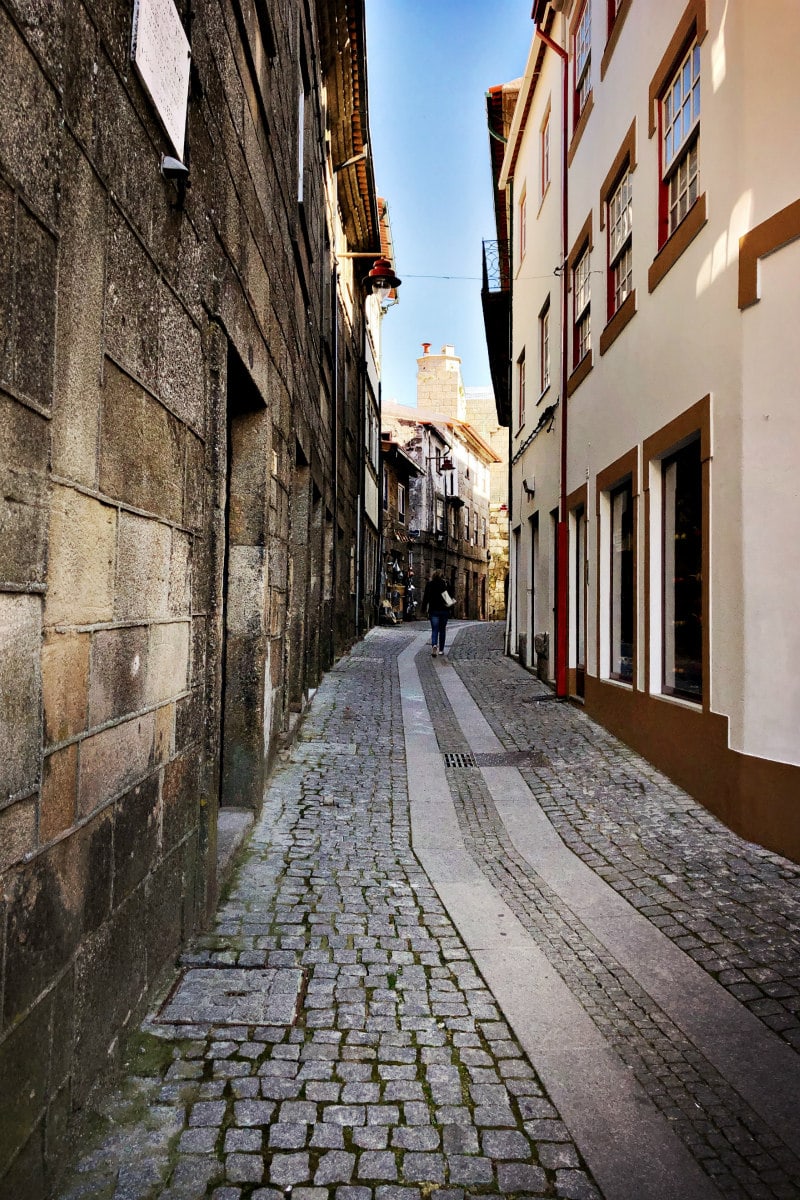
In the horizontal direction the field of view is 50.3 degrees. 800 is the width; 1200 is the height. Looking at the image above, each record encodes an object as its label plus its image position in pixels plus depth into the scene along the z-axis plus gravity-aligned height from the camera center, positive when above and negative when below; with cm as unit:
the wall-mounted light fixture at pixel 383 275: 1445 +561
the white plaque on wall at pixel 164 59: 251 +173
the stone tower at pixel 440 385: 4434 +1130
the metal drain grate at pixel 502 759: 726 -137
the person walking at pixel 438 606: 1562 -8
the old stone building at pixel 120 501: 182 +31
